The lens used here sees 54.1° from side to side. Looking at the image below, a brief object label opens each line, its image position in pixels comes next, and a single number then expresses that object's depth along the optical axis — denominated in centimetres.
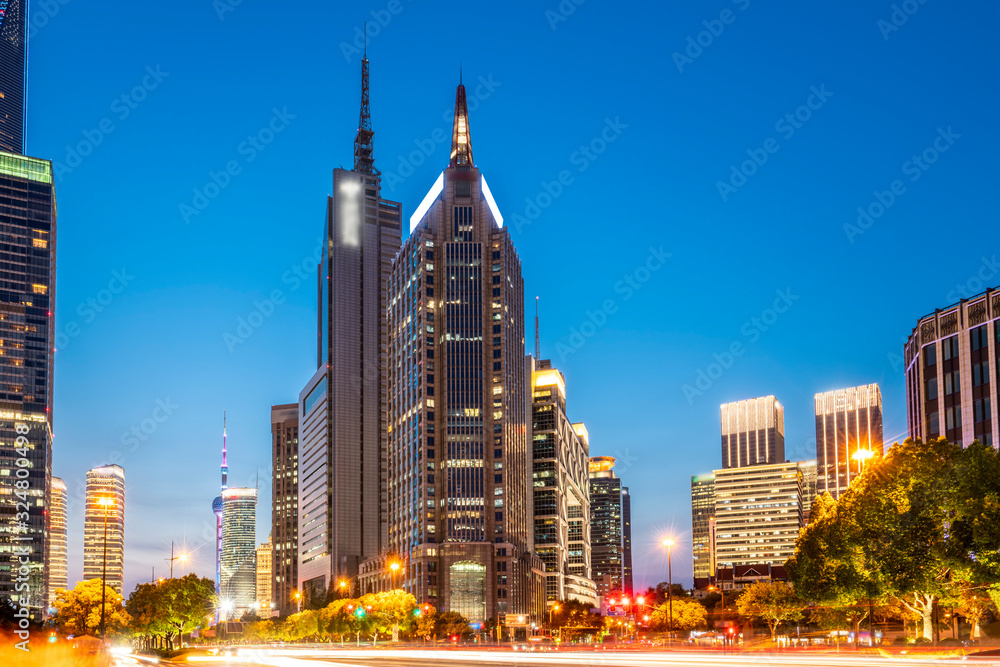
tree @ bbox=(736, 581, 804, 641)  9150
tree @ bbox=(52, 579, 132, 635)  9806
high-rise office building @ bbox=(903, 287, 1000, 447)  9275
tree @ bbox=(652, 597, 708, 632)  14271
